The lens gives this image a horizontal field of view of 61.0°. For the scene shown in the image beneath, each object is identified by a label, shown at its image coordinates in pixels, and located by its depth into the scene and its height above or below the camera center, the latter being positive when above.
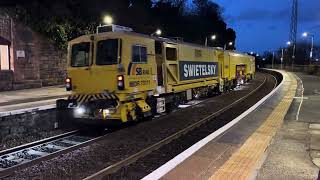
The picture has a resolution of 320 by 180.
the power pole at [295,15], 52.62 +11.16
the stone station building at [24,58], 16.20 +0.91
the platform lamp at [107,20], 20.12 +3.99
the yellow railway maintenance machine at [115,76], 8.65 -0.12
